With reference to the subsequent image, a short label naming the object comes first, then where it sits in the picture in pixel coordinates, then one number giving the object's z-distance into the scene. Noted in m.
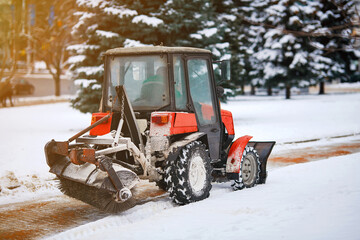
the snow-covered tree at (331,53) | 43.94
